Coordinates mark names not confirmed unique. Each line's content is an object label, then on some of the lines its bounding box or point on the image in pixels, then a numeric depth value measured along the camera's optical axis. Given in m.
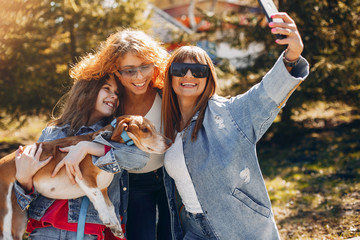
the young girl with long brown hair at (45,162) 2.72
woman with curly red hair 3.21
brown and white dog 2.82
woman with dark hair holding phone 2.29
